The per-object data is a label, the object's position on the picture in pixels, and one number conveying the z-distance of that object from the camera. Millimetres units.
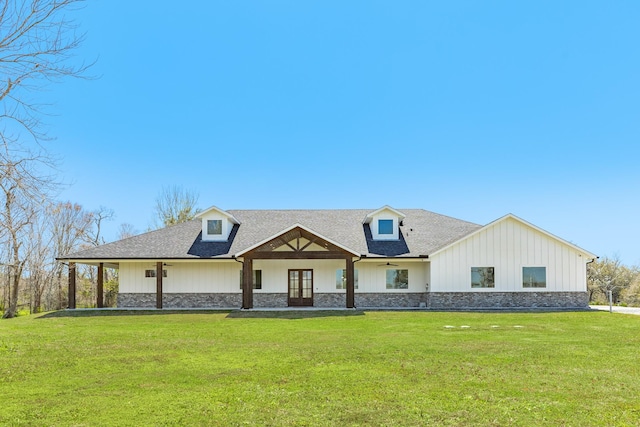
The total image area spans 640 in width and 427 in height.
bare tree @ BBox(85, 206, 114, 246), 43844
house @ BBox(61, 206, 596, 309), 25000
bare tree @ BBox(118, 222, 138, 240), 47938
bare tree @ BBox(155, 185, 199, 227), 43719
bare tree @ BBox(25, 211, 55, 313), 32031
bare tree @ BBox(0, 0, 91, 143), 9201
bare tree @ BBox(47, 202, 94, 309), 39156
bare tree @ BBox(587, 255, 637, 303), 41094
